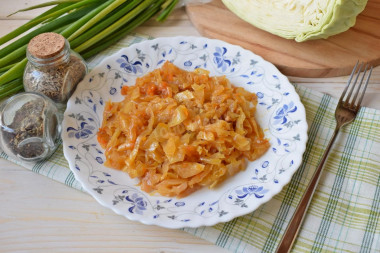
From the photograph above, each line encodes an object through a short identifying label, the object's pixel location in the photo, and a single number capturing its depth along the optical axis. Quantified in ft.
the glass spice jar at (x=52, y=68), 2.16
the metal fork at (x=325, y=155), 1.91
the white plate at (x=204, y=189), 1.95
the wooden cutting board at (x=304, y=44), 2.44
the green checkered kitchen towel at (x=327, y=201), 1.93
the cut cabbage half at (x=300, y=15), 2.26
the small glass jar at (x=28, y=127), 2.08
